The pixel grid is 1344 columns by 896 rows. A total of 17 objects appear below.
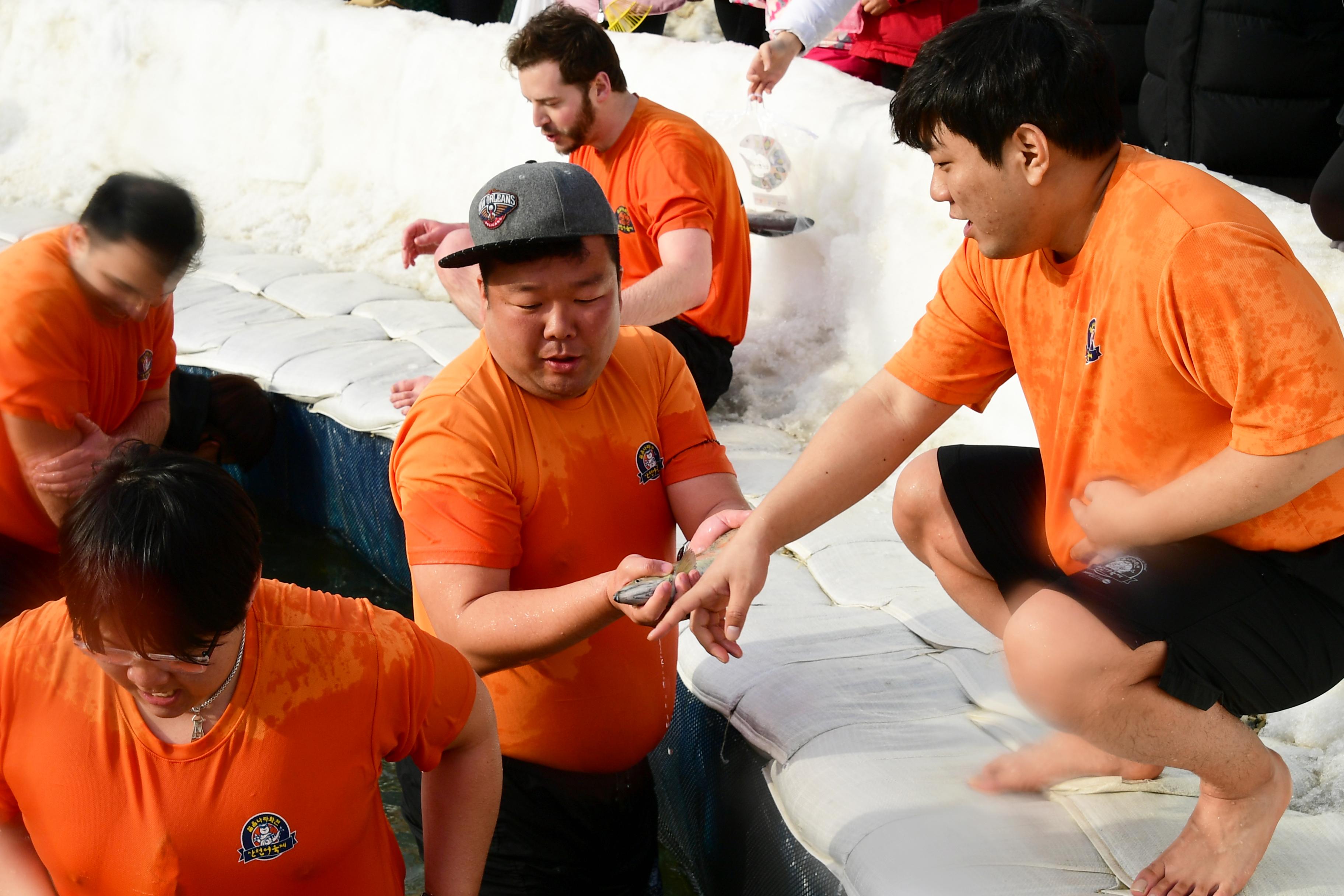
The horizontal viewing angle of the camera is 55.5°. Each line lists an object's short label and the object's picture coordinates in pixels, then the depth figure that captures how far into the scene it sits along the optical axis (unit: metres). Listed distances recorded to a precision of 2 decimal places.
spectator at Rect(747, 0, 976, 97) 3.35
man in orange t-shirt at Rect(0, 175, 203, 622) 2.12
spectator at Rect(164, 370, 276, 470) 3.20
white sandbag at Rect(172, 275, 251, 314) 4.07
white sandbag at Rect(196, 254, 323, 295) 4.34
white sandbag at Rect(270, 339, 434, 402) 3.40
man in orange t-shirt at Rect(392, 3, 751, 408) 3.02
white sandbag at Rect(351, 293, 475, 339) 3.78
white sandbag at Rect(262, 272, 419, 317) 4.07
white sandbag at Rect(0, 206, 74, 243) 4.80
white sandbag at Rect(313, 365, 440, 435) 3.16
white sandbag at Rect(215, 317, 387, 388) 3.58
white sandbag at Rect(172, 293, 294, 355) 3.77
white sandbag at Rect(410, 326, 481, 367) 3.53
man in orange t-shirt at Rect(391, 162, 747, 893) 1.55
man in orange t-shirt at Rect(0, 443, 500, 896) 1.19
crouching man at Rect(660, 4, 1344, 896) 1.30
